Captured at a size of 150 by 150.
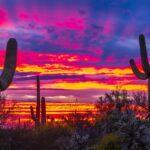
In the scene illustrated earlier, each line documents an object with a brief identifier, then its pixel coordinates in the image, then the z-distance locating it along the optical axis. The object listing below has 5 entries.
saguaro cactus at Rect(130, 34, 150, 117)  18.41
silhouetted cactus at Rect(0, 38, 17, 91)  13.19
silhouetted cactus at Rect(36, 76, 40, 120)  27.08
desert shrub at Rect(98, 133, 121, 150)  15.76
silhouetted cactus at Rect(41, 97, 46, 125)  27.62
